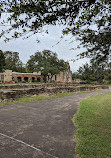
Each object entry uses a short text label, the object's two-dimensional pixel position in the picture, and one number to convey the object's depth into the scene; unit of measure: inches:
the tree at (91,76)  1876.2
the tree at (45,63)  1735.7
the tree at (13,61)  2210.9
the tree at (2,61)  1213.0
